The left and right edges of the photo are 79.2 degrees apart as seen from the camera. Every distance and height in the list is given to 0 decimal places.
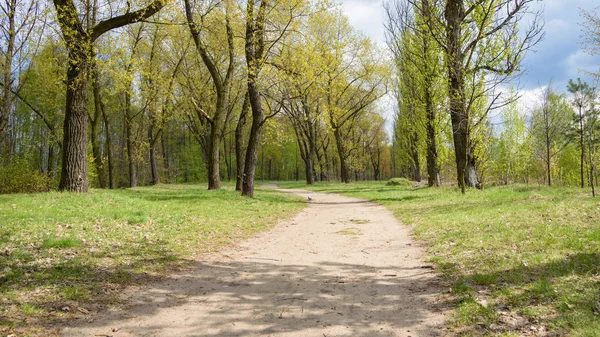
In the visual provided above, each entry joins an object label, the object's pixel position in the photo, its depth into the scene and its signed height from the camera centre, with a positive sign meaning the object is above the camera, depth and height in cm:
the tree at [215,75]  1548 +502
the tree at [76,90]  1118 +287
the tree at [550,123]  2825 +364
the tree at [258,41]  1461 +575
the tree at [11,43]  1719 +701
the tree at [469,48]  1407 +481
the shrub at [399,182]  2827 -91
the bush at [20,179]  2108 +16
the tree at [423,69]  1931 +581
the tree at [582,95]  2280 +451
